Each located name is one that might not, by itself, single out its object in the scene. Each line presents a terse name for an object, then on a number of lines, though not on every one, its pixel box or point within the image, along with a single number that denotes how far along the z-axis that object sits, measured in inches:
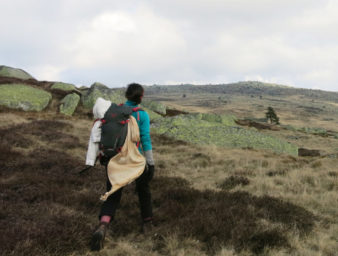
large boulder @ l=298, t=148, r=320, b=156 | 803.6
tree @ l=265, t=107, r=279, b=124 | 2568.4
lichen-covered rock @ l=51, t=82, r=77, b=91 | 1253.7
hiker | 169.9
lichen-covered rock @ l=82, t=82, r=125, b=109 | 987.9
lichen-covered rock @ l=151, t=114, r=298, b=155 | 642.2
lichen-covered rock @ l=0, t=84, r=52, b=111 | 815.7
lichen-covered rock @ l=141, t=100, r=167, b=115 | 1212.0
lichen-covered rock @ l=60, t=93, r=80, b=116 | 892.0
